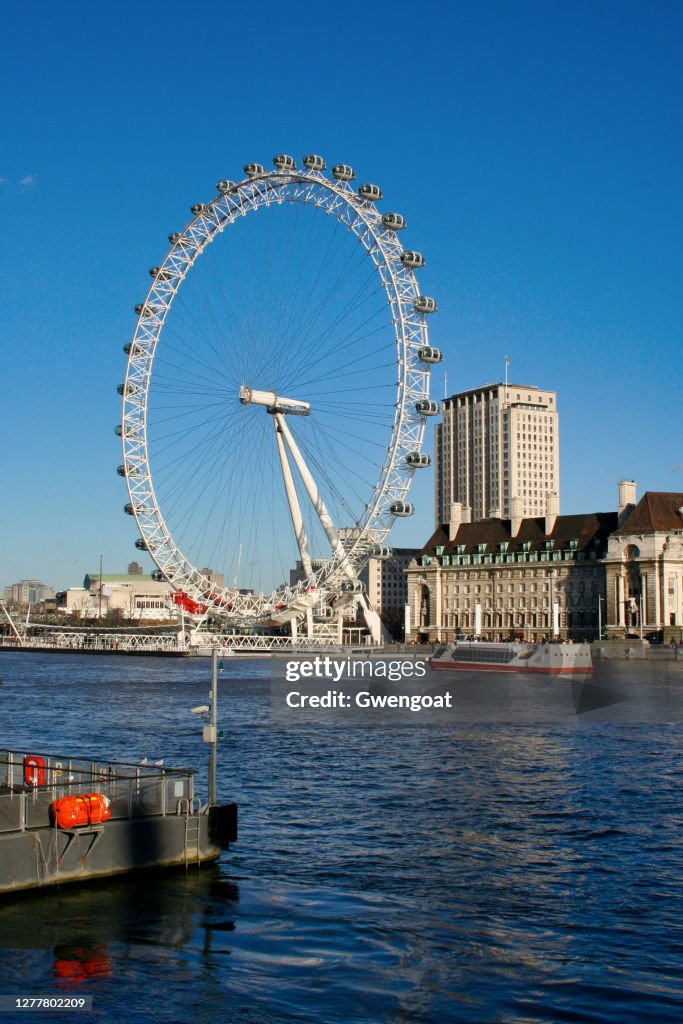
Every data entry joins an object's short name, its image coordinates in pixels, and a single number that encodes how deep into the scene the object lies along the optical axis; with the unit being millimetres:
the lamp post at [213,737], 28578
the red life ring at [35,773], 27250
